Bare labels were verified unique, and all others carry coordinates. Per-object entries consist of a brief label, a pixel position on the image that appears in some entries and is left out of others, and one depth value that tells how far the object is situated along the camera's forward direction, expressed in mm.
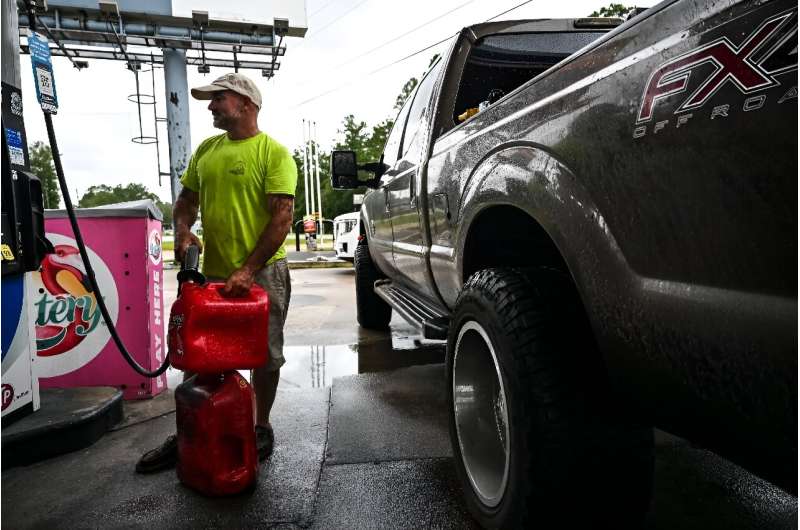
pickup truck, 922
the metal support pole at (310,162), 28269
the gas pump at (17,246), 2527
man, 2617
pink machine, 3365
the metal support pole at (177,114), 13401
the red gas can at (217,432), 2273
